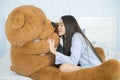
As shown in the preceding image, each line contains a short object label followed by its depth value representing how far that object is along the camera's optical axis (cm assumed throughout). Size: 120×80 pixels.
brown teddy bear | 167
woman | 184
